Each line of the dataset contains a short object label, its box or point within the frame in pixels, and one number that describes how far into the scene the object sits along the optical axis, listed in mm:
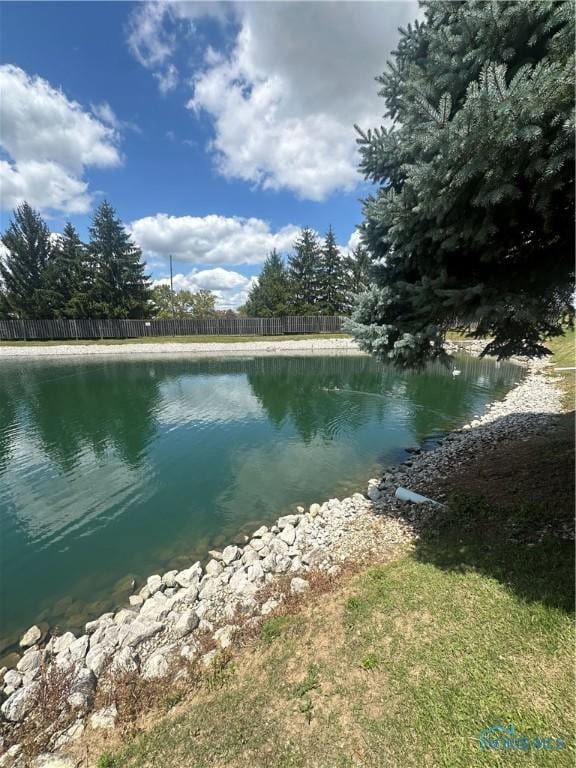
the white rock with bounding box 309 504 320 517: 6427
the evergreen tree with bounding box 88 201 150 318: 38531
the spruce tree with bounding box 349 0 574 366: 2660
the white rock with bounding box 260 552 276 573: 4855
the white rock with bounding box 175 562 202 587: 4910
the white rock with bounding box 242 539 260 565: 5172
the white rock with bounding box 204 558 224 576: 5023
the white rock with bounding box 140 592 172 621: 4243
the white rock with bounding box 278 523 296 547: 5517
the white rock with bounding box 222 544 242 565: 5366
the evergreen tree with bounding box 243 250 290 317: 41500
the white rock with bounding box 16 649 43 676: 3727
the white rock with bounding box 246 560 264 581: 4680
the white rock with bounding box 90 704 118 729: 2906
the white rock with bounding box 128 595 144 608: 4672
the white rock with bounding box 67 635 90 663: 3812
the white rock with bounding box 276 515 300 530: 6121
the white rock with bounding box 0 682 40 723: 3156
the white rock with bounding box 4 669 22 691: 3567
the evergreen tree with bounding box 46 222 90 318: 38344
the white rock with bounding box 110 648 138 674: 3465
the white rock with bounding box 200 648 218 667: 3349
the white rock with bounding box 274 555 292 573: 4809
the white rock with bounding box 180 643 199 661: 3500
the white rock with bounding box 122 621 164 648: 3856
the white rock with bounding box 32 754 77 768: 2629
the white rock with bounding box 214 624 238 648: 3564
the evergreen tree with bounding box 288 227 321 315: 41906
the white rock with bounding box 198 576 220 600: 4508
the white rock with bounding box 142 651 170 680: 3355
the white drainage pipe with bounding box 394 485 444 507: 5758
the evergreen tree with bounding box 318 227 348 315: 41719
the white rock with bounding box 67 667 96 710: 3150
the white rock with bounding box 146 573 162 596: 4877
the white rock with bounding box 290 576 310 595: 4148
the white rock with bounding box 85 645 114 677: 3555
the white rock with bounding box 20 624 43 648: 4227
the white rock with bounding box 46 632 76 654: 4004
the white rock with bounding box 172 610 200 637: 3914
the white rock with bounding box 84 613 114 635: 4273
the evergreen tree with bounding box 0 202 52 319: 38469
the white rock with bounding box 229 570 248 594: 4492
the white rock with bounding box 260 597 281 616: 3916
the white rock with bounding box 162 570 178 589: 4961
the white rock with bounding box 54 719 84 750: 2828
